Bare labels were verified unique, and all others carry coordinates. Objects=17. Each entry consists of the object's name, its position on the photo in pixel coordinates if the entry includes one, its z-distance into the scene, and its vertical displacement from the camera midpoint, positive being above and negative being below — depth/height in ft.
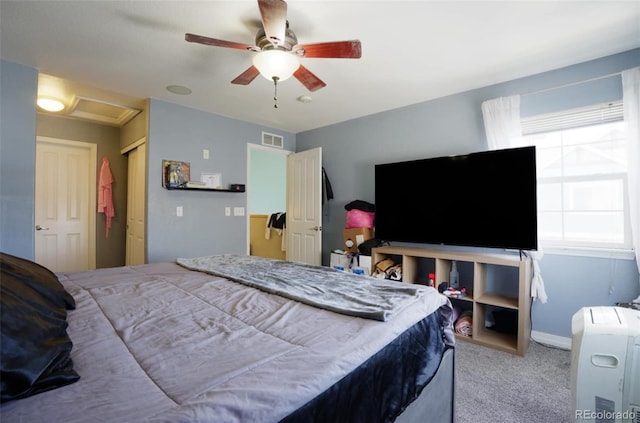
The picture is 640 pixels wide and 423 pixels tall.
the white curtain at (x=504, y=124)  8.59 +2.77
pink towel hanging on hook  13.52 +1.06
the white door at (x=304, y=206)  13.44 +0.40
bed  1.91 -1.25
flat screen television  8.01 +0.46
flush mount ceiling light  10.79 +4.26
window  7.64 +1.08
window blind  7.60 +2.73
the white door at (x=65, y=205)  12.54 +0.45
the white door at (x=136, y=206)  11.43 +0.36
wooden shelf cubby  7.69 -2.26
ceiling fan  5.62 +3.49
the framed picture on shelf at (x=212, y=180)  12.09 +1.49
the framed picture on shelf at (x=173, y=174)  10.96 +1.58
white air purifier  4.11 -2.31
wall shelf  11.18 +1.04
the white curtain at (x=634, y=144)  7.00 +1.73
